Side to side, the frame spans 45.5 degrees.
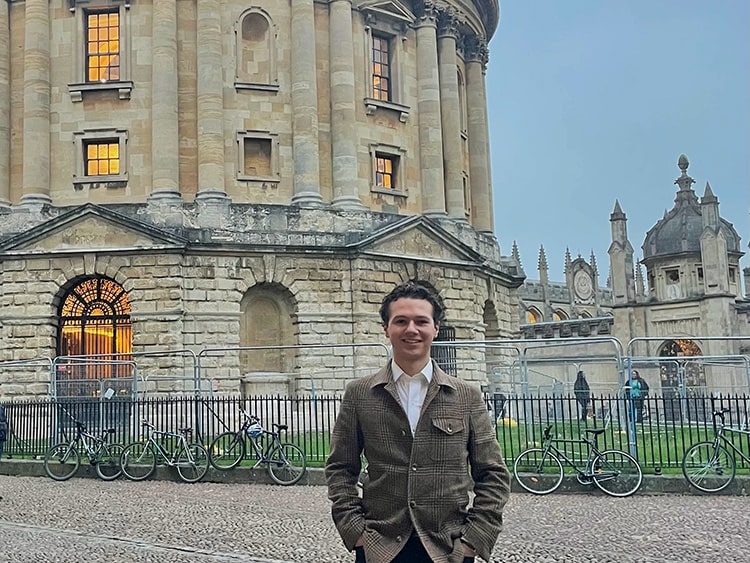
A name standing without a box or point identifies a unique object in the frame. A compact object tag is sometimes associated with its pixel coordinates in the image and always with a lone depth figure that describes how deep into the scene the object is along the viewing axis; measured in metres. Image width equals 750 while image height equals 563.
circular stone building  29.28
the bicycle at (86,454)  18.42
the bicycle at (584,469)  15.18
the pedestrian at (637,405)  16.35
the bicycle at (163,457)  17.81
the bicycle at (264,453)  17.14
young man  4.41
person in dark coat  20.76
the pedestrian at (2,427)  16.38
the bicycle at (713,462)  14.99
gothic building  40.56
